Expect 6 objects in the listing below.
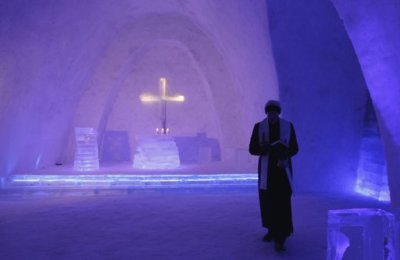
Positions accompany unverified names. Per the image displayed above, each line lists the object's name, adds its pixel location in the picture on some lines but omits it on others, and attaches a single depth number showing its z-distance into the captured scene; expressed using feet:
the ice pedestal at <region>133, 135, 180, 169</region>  36.55
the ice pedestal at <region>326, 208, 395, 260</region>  7.45
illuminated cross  41.15
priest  12.03
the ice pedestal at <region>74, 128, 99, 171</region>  34.45
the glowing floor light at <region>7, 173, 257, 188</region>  25.09
